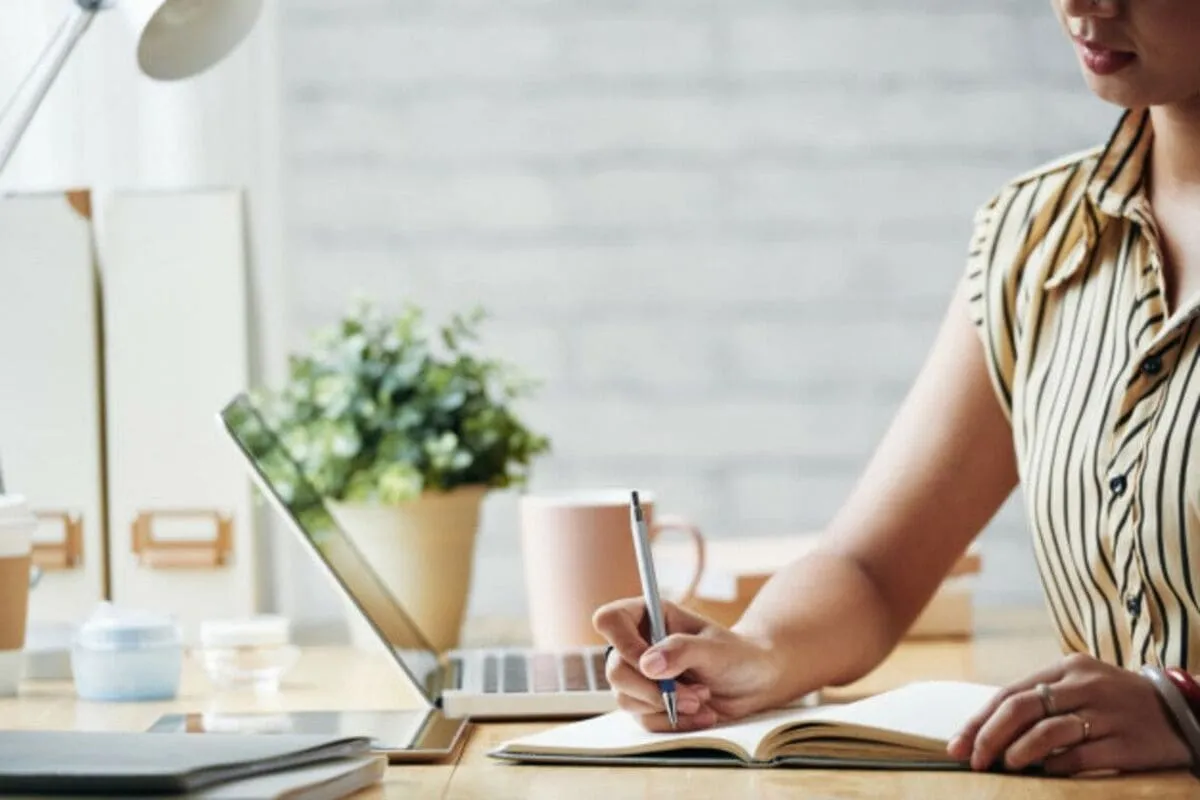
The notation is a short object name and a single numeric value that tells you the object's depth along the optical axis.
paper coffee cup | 2.20
